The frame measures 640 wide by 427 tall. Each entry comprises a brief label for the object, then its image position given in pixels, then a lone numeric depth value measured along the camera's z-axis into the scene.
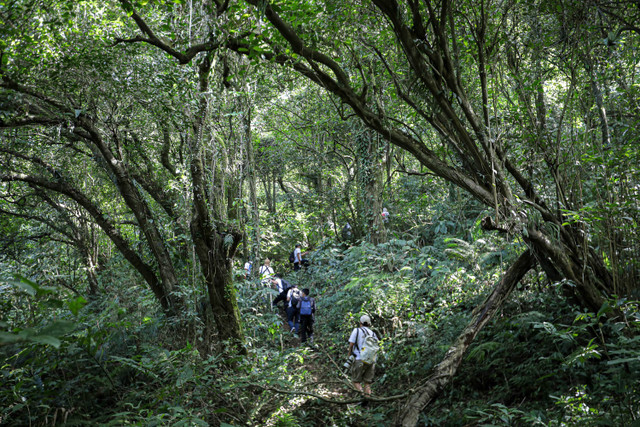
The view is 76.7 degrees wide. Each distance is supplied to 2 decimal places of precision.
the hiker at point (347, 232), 17.26
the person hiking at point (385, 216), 14.27
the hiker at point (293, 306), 10.82
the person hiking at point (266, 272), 10.12
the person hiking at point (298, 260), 16.64
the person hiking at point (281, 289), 11.78
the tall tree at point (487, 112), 4.87
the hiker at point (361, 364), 7.38
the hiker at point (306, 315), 10.27
